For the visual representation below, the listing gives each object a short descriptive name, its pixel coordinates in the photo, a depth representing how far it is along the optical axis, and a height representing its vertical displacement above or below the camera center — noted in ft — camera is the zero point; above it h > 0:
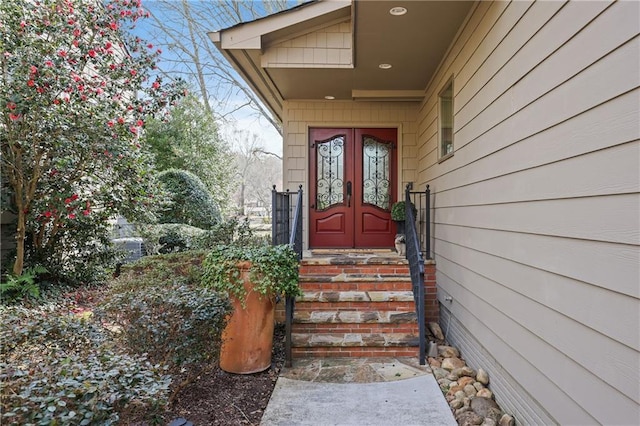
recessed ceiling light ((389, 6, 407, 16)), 11.02 +5.85
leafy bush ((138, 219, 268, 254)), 21.06 -1.33
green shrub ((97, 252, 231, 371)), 8.39 -2.45
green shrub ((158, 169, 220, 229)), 28.25 +0.85
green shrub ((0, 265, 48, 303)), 14.46 -2.89
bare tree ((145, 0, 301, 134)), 38.37 +17.86
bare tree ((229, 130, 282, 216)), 60.95 +7.83
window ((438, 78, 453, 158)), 14.24 +3.64
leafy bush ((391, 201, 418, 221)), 17.62 +0.15
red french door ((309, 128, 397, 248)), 19.76 +1.24
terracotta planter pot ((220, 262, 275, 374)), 10.87 -3.44
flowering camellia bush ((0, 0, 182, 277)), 14.14 +3.53
